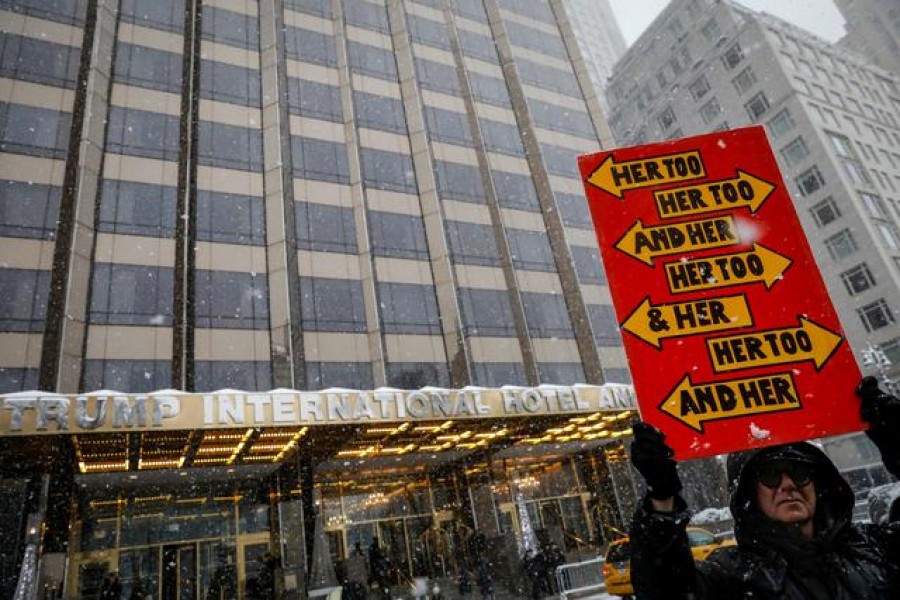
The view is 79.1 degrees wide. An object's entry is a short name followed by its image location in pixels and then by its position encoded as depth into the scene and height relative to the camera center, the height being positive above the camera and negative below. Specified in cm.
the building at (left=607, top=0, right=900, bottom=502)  4481 +3106
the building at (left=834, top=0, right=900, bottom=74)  7888 +5689
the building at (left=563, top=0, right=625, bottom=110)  12575 +10485
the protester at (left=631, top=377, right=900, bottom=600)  204 -23
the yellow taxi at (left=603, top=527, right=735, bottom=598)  1359 -152
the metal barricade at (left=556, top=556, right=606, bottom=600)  1691 -217
